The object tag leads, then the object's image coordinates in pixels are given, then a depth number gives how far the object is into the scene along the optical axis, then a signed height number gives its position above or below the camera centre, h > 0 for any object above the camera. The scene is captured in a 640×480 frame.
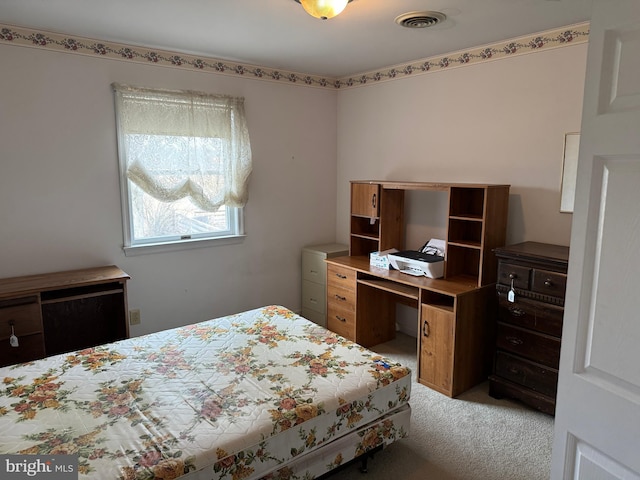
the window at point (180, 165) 3.29 +0.14
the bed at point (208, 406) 1.60 -0.96
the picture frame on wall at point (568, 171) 2.75 +0.10
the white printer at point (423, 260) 3.17 -0.56
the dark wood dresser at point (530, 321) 2.51 -0.82
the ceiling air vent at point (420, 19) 2.49 +0.97
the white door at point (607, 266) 1.05 -0.20
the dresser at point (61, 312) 2.64 -0.90
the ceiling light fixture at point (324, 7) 2.06 +0.85
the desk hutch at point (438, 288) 2.90 -0.77
